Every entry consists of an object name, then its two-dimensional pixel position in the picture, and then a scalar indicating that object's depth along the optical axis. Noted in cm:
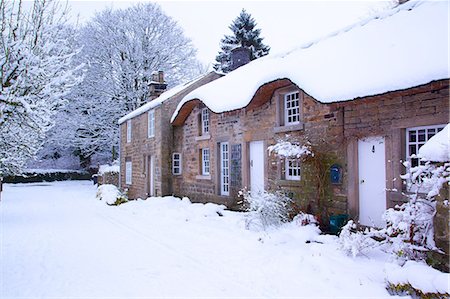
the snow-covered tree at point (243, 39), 3075
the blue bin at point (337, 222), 832
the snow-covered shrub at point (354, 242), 625
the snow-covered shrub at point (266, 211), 870
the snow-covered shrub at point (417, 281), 442
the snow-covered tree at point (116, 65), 2656
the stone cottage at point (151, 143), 1689
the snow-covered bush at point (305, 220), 862
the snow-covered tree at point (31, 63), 618
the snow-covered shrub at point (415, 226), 553
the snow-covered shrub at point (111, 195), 1639
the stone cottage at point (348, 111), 737
